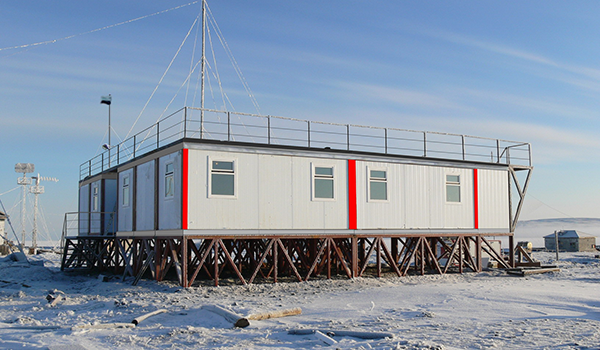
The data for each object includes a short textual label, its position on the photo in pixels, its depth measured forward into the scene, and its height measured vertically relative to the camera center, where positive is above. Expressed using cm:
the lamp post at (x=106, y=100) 3294 +664
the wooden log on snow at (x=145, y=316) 1278 -247
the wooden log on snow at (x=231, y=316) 1230 -236
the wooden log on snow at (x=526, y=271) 2492 -276
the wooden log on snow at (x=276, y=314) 1288 -243
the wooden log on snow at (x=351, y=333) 1069 -240
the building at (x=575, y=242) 5720 -328
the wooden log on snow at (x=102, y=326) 1208 -247
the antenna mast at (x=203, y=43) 2339 +729
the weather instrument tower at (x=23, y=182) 6347 +383
